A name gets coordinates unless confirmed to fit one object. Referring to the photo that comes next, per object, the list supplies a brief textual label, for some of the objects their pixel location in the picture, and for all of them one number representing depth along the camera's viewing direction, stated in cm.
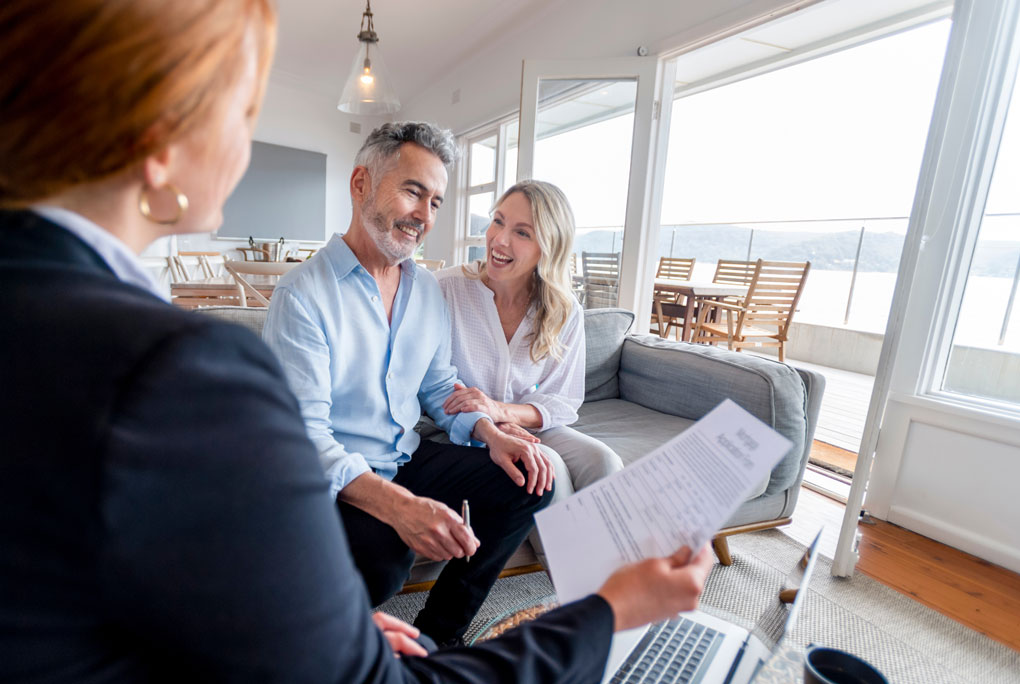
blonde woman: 155
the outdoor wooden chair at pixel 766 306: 399
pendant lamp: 299
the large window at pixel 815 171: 434
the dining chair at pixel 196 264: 447
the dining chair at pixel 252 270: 252
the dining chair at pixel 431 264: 386
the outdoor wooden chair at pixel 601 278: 315
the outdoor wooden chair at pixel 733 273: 483
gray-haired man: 102
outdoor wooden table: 399
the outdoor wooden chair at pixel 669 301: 443
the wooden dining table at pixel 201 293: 244
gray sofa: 161
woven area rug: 130
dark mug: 66
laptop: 77
